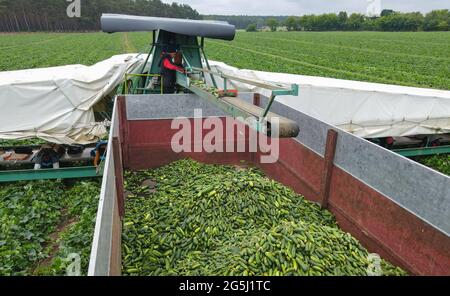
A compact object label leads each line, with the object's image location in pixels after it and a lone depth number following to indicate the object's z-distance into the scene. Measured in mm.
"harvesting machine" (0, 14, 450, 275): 3357
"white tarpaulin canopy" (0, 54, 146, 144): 6355
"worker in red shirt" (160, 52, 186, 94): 7069
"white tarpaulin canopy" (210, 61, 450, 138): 7129
